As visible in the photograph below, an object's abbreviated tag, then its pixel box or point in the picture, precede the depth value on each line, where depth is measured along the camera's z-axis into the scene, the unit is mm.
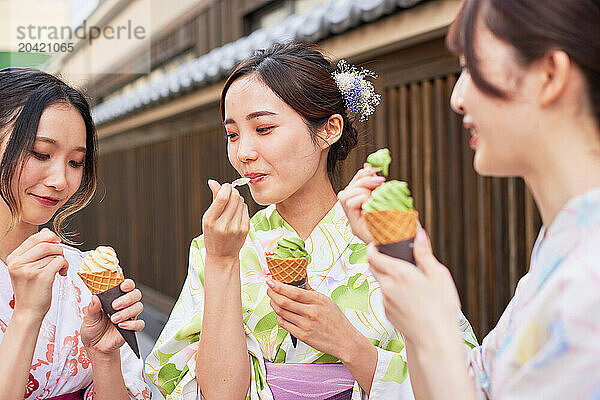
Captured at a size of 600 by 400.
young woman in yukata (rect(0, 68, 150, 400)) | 2047
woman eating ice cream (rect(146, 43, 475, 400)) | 2076
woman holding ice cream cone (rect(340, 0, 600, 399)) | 1226
